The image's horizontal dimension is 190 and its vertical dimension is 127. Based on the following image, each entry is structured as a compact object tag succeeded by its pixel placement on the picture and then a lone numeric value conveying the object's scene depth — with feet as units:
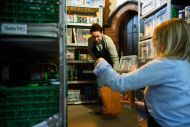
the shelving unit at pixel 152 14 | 6.75
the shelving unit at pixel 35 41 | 2.56
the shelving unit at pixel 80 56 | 10.66
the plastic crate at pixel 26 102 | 2.56
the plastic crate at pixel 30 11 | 2.56
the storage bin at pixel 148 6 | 8.24
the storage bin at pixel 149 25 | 8.36
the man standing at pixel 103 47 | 8.39
